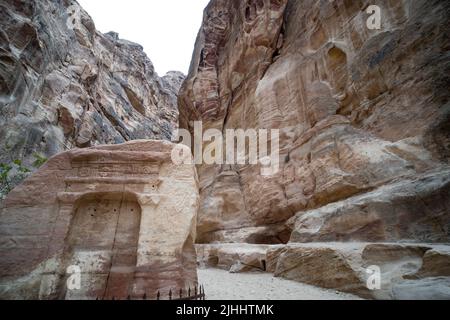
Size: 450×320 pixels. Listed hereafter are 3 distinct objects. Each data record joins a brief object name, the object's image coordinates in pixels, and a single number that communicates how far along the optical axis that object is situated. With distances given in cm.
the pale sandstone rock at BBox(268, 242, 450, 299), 420
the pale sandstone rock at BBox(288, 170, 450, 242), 565
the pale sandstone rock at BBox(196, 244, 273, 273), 945
